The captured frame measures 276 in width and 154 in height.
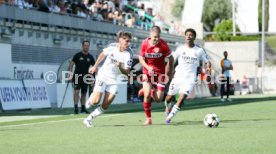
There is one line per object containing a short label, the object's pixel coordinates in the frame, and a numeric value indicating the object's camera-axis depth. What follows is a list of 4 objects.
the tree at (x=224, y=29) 68.25
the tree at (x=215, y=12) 99.75
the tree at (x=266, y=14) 95.07
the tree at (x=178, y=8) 98.31
